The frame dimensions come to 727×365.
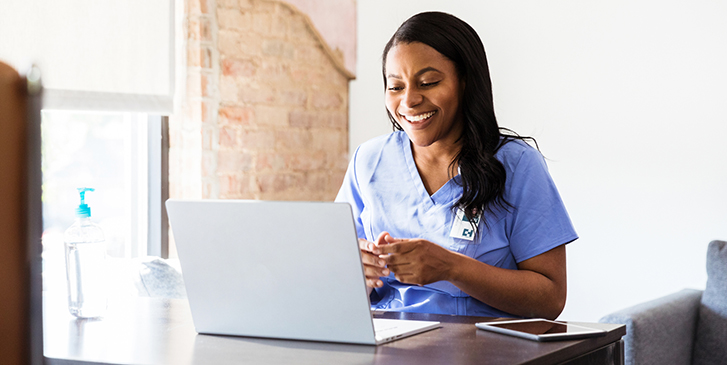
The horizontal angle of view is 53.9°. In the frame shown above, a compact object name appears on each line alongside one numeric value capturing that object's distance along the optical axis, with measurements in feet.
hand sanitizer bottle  4.29
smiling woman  4.69
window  7.41
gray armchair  6.79
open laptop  3.27
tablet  3.40
